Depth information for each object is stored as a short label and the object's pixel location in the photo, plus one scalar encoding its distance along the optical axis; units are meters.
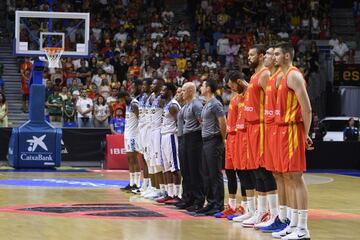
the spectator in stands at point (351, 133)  29.19
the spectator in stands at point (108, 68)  30.50
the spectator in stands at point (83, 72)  29.84
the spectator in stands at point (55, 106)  27.37
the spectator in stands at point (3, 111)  26.84
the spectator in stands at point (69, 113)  27.28
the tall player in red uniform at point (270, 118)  11.26
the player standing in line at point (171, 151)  15.68
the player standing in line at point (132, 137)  17.81
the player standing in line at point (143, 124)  17.09
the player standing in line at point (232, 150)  13.14
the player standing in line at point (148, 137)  16.67
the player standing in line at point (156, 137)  16.27
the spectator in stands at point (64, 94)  27.50
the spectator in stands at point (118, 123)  25.47
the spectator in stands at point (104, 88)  28.92
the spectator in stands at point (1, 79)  29.31
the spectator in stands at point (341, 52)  35.62
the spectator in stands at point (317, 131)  29.41
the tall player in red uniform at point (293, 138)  10.88
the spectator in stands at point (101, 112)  27.58
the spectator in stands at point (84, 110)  27.39
